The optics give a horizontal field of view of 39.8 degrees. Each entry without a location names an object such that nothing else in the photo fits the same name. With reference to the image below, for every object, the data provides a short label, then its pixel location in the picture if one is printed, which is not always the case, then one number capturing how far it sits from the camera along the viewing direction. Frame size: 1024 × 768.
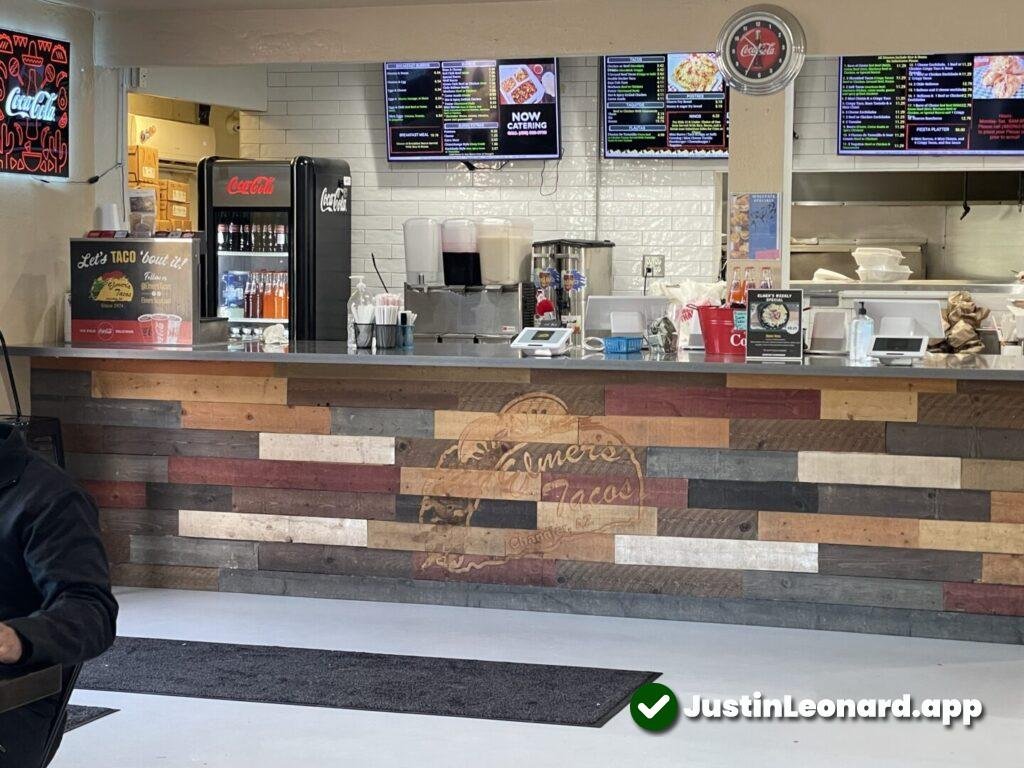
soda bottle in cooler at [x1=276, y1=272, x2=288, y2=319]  8.27
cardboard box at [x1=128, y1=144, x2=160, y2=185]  8.59
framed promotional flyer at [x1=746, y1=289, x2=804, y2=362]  5.33
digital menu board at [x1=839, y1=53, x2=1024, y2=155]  8.42
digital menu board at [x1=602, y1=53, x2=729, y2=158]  8.62
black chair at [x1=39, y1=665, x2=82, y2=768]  2.46
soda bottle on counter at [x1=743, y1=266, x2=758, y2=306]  6.26
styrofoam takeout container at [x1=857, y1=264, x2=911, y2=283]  8.64
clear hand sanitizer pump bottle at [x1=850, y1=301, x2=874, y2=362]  5.38
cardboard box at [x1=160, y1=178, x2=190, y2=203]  9.11
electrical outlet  8.84
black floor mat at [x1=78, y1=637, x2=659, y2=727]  4.27
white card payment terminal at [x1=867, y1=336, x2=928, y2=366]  5.24
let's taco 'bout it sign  5.91
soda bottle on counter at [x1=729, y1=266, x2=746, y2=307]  5.83
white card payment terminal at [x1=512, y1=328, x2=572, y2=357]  5.62
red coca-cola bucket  5.65
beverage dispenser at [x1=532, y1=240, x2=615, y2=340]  8.08
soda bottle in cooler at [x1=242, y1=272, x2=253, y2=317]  8.30
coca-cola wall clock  6.04
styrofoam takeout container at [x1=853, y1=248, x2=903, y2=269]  8.63
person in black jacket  2.32
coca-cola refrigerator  8.27
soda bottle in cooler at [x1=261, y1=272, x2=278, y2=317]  8.27
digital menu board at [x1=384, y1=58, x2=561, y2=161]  8.79
